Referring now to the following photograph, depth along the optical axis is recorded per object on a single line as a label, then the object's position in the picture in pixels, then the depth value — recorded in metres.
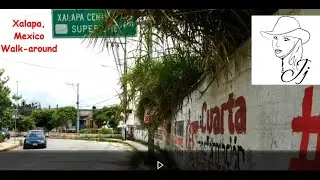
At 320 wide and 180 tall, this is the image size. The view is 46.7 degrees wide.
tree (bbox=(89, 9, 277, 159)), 3.62
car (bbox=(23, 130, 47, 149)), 20.96
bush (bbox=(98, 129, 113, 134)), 33.96
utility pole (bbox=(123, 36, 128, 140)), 4.39
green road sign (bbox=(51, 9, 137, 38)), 3.75
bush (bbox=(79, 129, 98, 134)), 36.57
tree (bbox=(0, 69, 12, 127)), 18.06
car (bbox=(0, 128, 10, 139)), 30.64
